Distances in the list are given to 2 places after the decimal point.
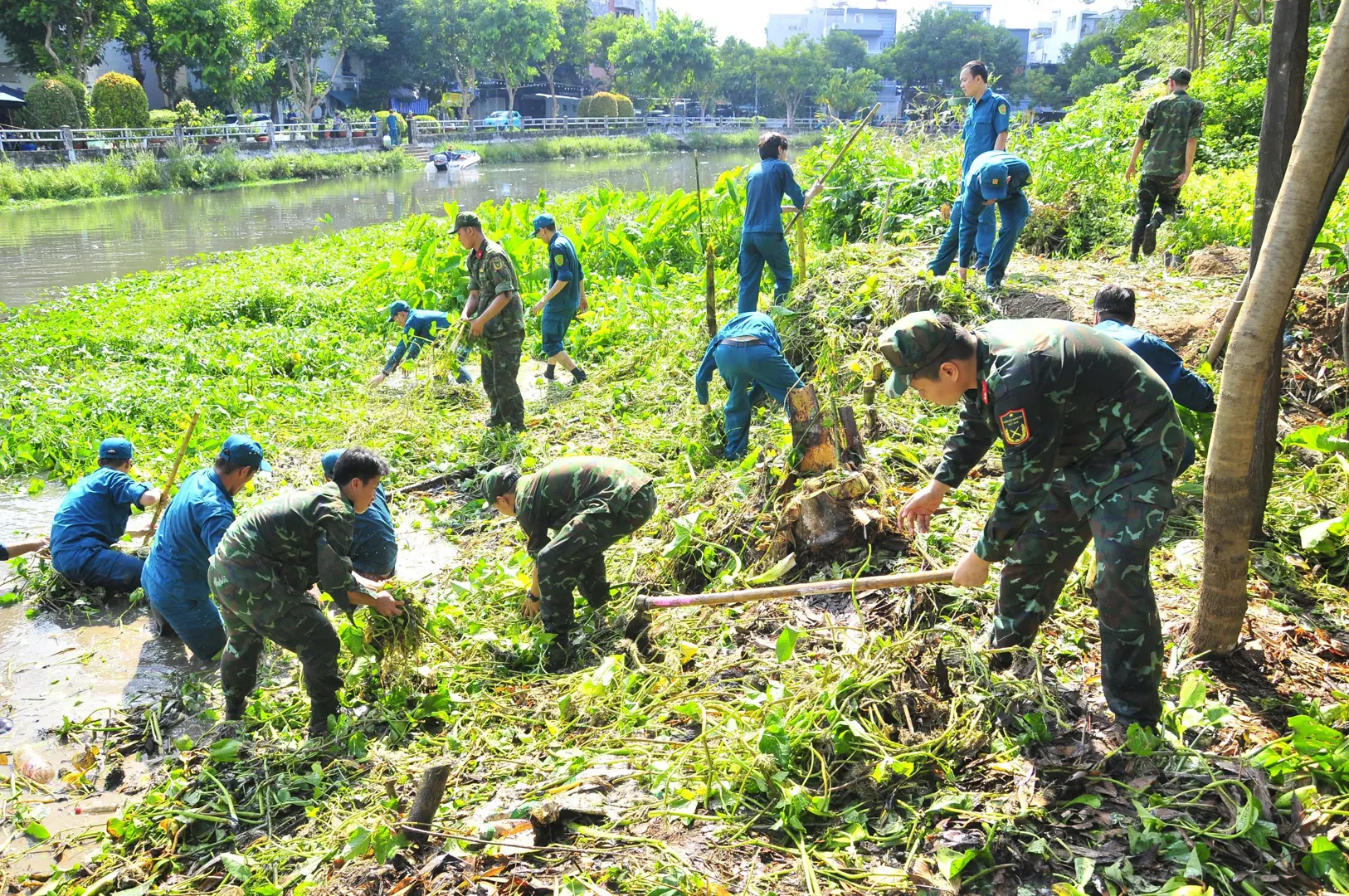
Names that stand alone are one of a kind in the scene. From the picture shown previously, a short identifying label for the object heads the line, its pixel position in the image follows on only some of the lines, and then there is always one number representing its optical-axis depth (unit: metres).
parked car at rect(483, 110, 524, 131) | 48.16
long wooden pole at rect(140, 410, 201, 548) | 5.88
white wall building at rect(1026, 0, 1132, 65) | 94.19
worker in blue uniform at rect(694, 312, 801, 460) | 6.22
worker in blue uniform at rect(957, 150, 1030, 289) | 7.41
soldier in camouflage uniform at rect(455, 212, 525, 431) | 7.77
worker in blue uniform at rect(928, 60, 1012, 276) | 8.07
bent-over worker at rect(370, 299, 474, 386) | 9.27
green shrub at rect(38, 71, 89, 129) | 31.14
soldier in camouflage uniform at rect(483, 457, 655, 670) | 4.73
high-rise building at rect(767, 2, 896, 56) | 99.50
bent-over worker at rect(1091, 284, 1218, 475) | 4.24
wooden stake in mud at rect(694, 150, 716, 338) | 8.04
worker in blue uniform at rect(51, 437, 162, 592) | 5.83
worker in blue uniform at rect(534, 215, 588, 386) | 9.30
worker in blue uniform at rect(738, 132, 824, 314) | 8.07
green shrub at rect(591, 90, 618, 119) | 58.06
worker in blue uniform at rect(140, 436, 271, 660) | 4.93
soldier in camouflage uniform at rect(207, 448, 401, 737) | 4.27
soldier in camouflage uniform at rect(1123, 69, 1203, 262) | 8.31
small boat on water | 35.19
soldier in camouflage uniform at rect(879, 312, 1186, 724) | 3.09
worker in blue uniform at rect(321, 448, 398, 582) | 5.30
